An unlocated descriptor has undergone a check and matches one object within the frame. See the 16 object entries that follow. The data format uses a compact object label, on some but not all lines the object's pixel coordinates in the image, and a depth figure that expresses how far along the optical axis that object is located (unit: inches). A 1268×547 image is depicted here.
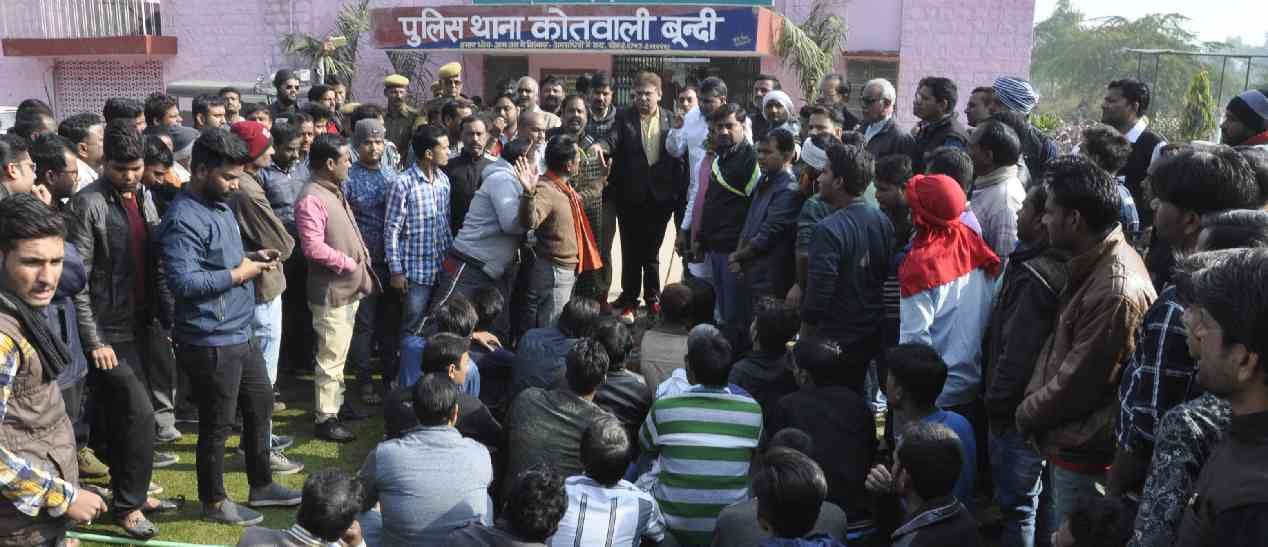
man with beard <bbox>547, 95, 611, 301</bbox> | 257.9
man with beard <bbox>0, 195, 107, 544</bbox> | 115.6
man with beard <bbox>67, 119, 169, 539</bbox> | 165.0
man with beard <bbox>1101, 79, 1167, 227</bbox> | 252.7
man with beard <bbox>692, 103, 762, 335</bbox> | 246.1
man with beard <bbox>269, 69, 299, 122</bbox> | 345.3
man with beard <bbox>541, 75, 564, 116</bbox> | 338.0
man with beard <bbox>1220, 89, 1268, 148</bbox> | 223.0
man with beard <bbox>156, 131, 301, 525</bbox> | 164.1
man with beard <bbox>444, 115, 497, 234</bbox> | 245.9
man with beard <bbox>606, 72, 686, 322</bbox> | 291.0
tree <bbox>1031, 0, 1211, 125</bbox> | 1804.9
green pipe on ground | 165.8
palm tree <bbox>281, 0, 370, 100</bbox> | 602.5
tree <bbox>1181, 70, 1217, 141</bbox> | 743.1
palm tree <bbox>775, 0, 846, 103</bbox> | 549.0
